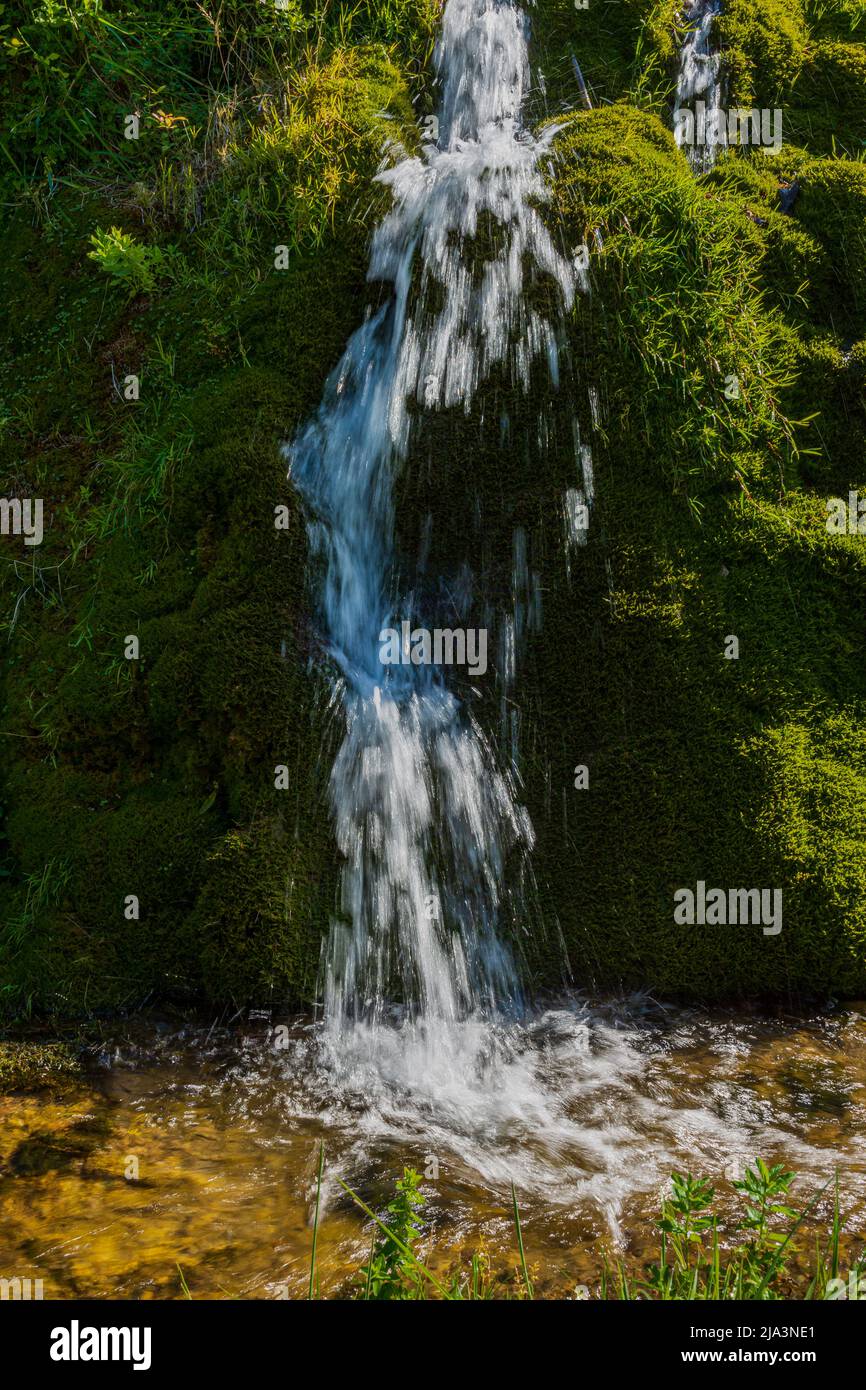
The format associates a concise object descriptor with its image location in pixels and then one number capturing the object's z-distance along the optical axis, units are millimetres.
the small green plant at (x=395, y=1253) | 1930
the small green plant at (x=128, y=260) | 4895
